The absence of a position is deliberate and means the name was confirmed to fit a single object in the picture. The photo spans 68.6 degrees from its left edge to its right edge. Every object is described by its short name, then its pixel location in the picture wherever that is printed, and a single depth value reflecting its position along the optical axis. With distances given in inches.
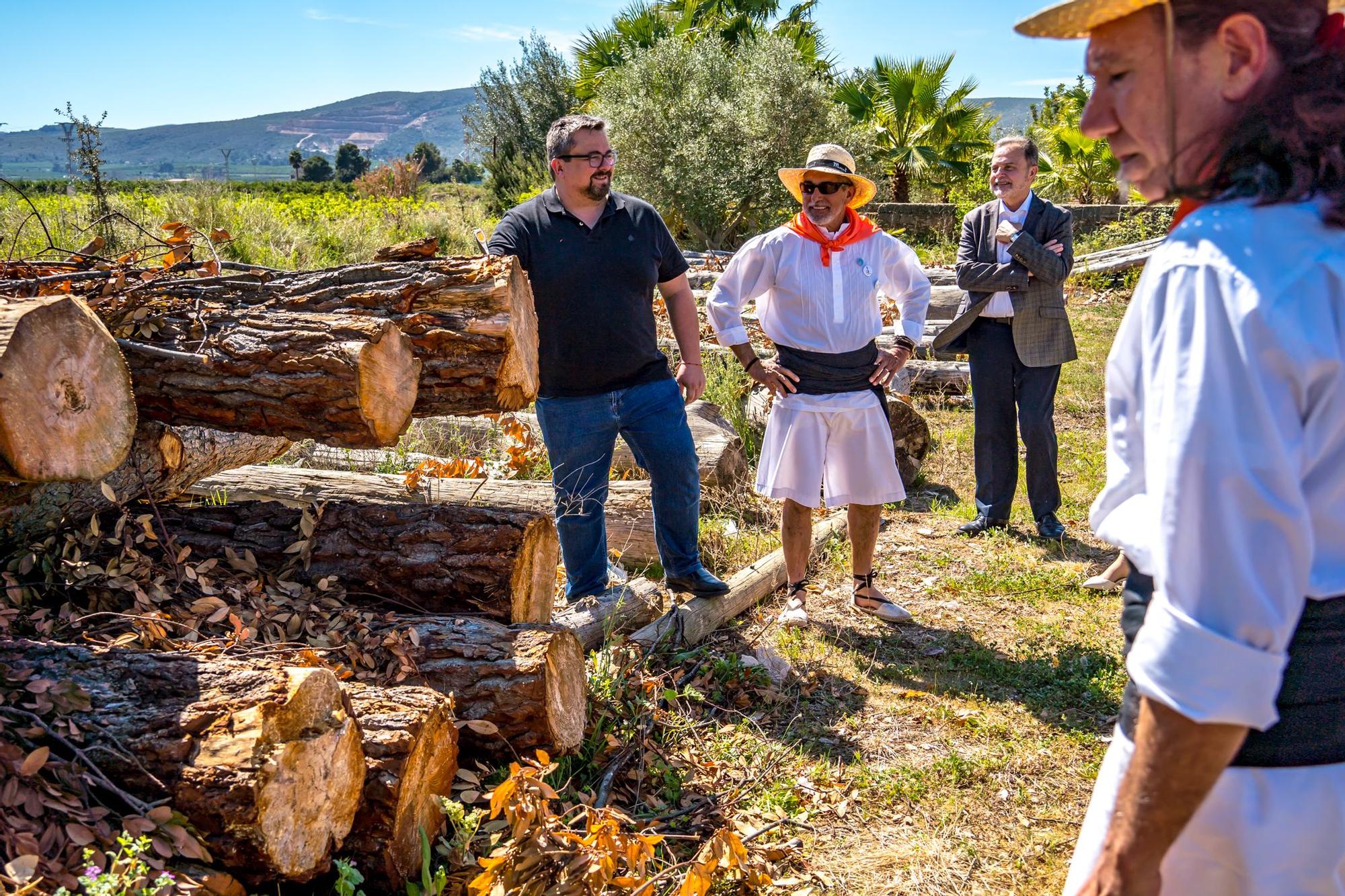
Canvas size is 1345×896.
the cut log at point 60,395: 100.6
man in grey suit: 223.9
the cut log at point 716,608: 172.4
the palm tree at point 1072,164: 868.0
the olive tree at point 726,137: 749.3
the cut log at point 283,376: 124.0
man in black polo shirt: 173.5
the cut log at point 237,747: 84.8
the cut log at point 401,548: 136.2
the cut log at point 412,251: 142.3
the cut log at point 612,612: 165.9
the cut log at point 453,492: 205.6
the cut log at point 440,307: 134.3
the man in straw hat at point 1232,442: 40.1
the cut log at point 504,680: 120.5
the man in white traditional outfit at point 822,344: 181.8
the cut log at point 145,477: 125.3
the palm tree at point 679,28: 1009.5
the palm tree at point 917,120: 943.0
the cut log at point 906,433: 274.1
